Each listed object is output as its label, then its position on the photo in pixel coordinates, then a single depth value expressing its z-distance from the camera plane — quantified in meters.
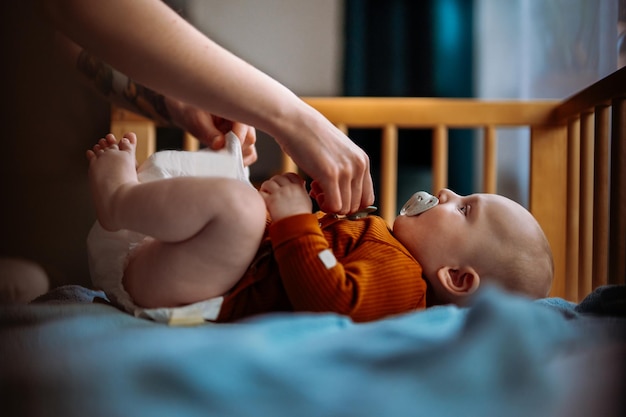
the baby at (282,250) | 0.51
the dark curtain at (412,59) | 1.00
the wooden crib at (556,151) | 0.68
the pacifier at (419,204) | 0.68
